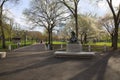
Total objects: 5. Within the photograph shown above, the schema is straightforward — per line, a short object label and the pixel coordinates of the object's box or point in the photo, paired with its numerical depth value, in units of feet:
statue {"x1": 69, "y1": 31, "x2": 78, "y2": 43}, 25.40
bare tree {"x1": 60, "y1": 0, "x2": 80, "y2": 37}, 43.63
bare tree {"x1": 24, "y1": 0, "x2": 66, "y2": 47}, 60.45
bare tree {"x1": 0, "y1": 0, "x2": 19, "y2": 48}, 47.90
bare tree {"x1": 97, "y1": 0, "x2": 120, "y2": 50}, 33.88
